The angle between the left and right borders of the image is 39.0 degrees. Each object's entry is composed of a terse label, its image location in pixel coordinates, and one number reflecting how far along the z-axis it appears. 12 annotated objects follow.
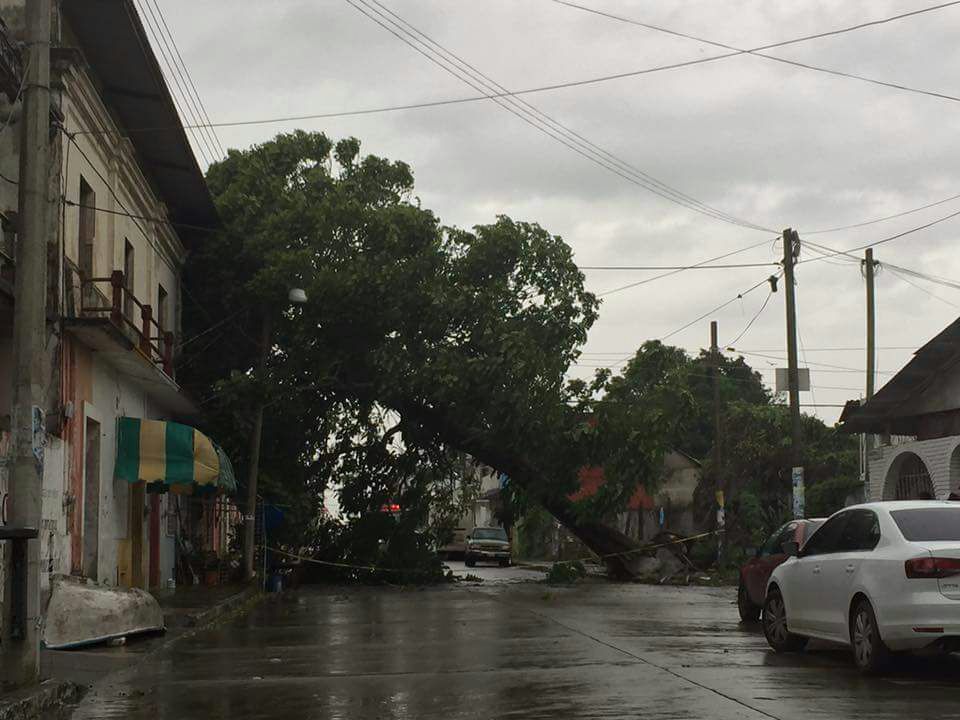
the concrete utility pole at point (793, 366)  29.73
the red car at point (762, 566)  18.42
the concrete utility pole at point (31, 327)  11.30
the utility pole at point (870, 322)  40.09
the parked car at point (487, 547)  54.56
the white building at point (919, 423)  26.36
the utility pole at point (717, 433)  39.72
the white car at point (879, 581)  11.38
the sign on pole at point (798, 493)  29.61
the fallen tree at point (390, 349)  32.22
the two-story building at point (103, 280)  19.64
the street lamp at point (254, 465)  31.38
